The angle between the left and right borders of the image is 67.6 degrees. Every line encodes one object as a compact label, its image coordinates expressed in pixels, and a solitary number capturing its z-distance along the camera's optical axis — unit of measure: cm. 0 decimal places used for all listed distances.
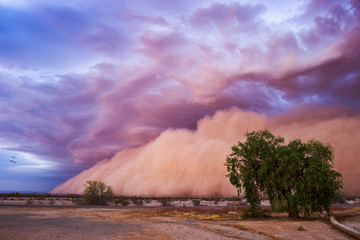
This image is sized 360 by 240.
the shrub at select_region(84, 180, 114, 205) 6055
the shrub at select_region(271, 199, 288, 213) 3875
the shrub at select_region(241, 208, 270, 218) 3121
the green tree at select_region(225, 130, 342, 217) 2767
